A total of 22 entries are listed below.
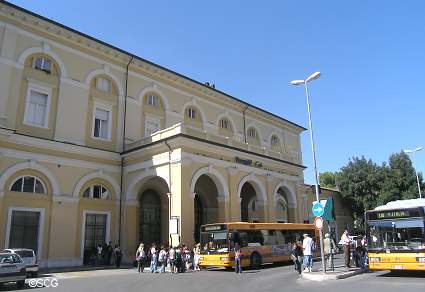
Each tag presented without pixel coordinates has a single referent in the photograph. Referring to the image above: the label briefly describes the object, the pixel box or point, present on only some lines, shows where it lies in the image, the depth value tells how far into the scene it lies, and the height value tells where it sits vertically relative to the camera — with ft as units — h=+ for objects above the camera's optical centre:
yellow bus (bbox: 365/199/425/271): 47.88 +0.30
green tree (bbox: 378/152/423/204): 140.67 +20.69
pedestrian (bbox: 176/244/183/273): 65.77 -2.64
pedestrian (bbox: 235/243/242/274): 60.79 -2.74
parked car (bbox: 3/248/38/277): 57.82 -1.55
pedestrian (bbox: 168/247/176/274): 65.77 -2.36
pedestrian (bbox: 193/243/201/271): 69.67 -2.09
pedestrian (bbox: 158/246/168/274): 66.23 -2.33
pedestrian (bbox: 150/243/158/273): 66.74 -2.49
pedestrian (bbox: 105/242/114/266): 77.69 -1.50
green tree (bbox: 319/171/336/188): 237.86 +37.42
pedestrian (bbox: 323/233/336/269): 58.08 -0.63
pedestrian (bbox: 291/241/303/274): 58.29 -1.99
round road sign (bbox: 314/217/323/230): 53.98 +2.45
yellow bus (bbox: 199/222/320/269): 66.03 -0.07
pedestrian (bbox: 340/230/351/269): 58.34 -0.70
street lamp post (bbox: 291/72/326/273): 58.29 +21.37
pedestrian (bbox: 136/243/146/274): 65.87 -2.22
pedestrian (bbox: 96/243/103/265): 77.83 -1.85
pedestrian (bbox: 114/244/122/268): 75.56 -2.07
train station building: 72.54 +18.54
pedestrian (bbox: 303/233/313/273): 57.11 -1.54
